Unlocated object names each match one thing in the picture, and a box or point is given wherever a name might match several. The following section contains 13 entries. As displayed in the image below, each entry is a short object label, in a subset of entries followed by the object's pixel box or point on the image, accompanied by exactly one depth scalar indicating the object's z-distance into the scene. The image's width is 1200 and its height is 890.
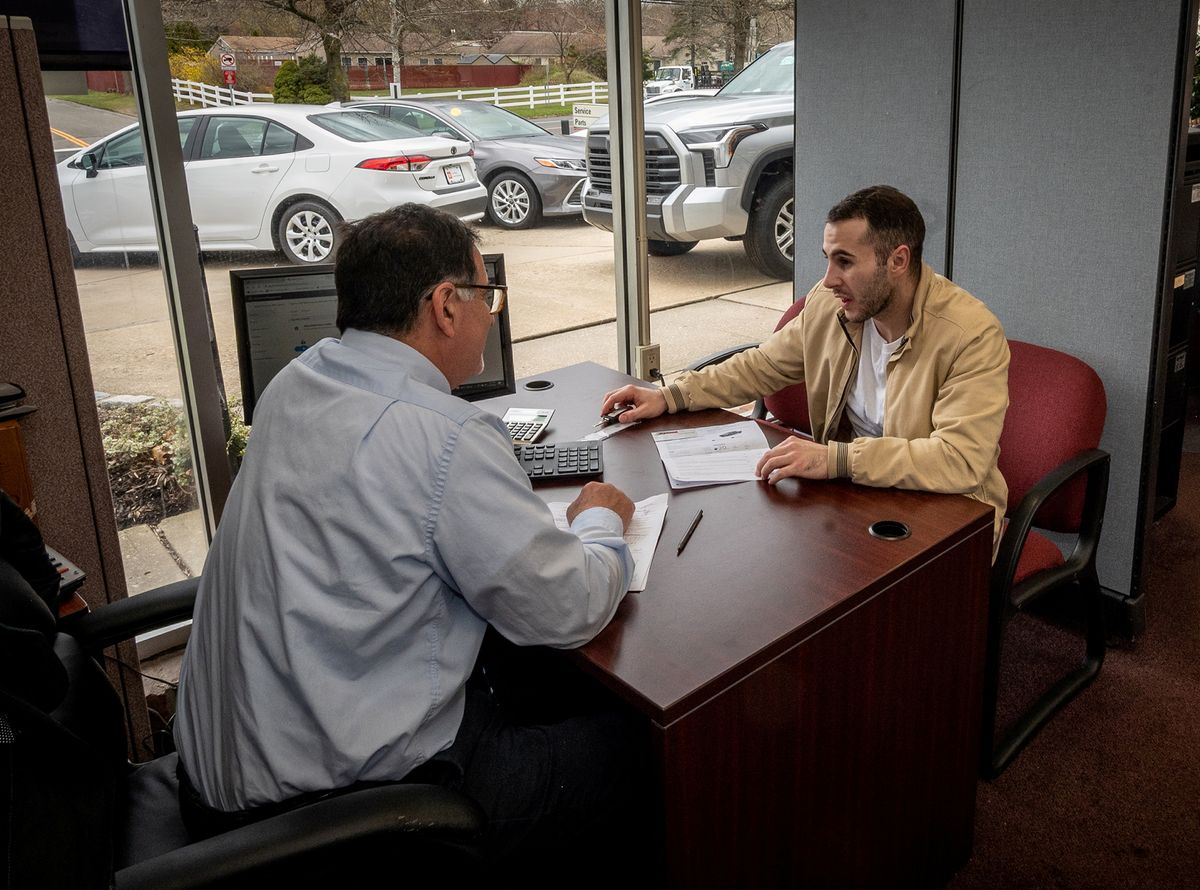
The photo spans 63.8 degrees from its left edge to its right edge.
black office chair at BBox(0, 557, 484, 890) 0.92
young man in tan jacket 1.80
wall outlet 3.68
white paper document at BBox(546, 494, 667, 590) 1.52
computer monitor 2.04
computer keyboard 1.91
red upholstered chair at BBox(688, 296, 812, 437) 2.65
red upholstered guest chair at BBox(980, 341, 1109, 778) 2.07
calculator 2.15
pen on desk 1.58
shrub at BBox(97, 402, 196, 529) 2.71
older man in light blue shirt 1.19
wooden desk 1.29
